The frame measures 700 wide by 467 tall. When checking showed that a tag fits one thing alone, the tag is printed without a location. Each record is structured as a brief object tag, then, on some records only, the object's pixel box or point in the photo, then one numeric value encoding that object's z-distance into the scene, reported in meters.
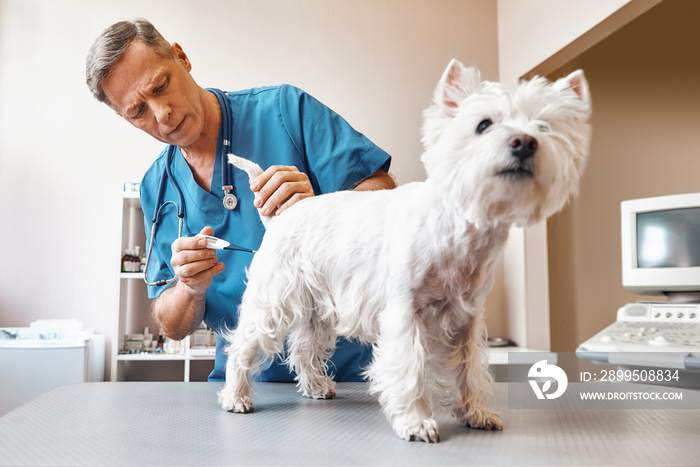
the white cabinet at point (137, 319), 3.60
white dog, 0.72
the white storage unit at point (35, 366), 3.12
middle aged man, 1.33
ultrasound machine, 1.38
